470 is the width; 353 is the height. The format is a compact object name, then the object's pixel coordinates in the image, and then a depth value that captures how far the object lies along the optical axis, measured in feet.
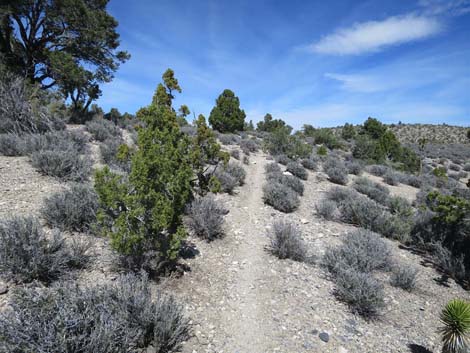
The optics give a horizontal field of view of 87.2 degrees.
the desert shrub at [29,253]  10.66
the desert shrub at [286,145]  55.52
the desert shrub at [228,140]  65.43
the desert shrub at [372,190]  34.23
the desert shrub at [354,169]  51.67
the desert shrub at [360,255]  16.47
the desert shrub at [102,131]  40.27
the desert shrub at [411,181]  50.26
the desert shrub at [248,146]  60.95
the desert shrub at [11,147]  24.53
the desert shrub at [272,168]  40.78
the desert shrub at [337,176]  41.83
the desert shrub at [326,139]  94.37
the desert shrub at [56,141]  25.23
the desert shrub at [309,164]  48.01
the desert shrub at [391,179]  48.62
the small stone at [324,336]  11.22
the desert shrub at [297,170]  41.09
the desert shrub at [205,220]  19.02
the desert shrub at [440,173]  55.98
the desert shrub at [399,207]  27.46
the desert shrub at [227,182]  29.55
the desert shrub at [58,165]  21.52
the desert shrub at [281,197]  26.97
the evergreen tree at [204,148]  16.87
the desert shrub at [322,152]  63.61
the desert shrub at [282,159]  49.99
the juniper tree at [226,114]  95.50
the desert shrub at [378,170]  54.90
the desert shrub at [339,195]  31.01
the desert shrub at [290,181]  33.16
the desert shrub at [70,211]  15.17
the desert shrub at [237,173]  33.76
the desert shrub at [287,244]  17.67
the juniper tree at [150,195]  11.68
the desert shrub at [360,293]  13.07
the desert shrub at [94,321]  7.04
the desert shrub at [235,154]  50.04
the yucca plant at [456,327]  9.87
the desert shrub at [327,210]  26.15
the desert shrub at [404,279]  15.99
